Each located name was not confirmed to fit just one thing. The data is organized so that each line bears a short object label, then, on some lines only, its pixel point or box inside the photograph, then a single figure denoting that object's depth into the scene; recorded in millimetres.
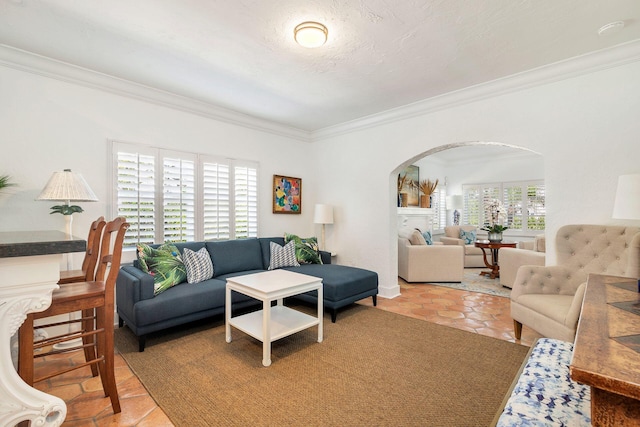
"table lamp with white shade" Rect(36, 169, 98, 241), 2465
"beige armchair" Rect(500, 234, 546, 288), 4243
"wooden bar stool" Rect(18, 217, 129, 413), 1655
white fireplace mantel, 6481
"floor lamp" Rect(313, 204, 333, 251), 4760
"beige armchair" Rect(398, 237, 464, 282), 5102
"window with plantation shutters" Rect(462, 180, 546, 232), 7016
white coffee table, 2412
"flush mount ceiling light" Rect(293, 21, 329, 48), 2256
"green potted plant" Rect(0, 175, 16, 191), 2545
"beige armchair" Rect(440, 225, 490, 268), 6395
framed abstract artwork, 4828
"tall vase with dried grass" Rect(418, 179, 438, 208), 7516
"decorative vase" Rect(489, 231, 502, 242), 5339
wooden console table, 600
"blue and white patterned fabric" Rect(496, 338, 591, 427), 1040
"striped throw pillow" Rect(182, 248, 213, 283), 3275
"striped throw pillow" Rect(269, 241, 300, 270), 4094
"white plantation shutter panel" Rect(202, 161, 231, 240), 3963
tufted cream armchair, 2330
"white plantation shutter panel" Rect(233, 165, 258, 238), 4320
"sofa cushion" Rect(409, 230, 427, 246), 5520
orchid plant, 5793
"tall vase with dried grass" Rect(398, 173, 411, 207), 6600
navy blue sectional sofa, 2662
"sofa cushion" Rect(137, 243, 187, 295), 2933
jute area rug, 1805
